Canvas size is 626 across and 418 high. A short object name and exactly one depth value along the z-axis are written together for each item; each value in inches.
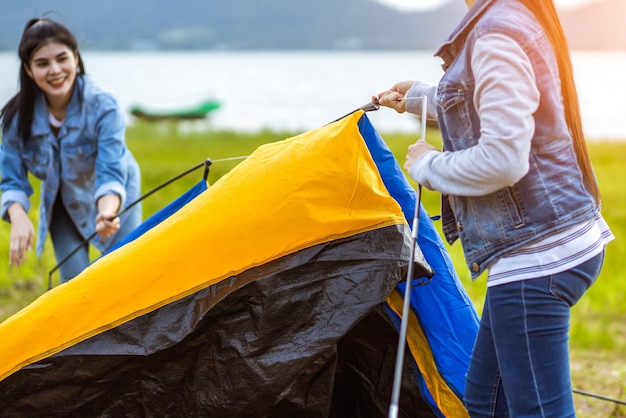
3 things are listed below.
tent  89.3
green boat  991.6
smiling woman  130.2
